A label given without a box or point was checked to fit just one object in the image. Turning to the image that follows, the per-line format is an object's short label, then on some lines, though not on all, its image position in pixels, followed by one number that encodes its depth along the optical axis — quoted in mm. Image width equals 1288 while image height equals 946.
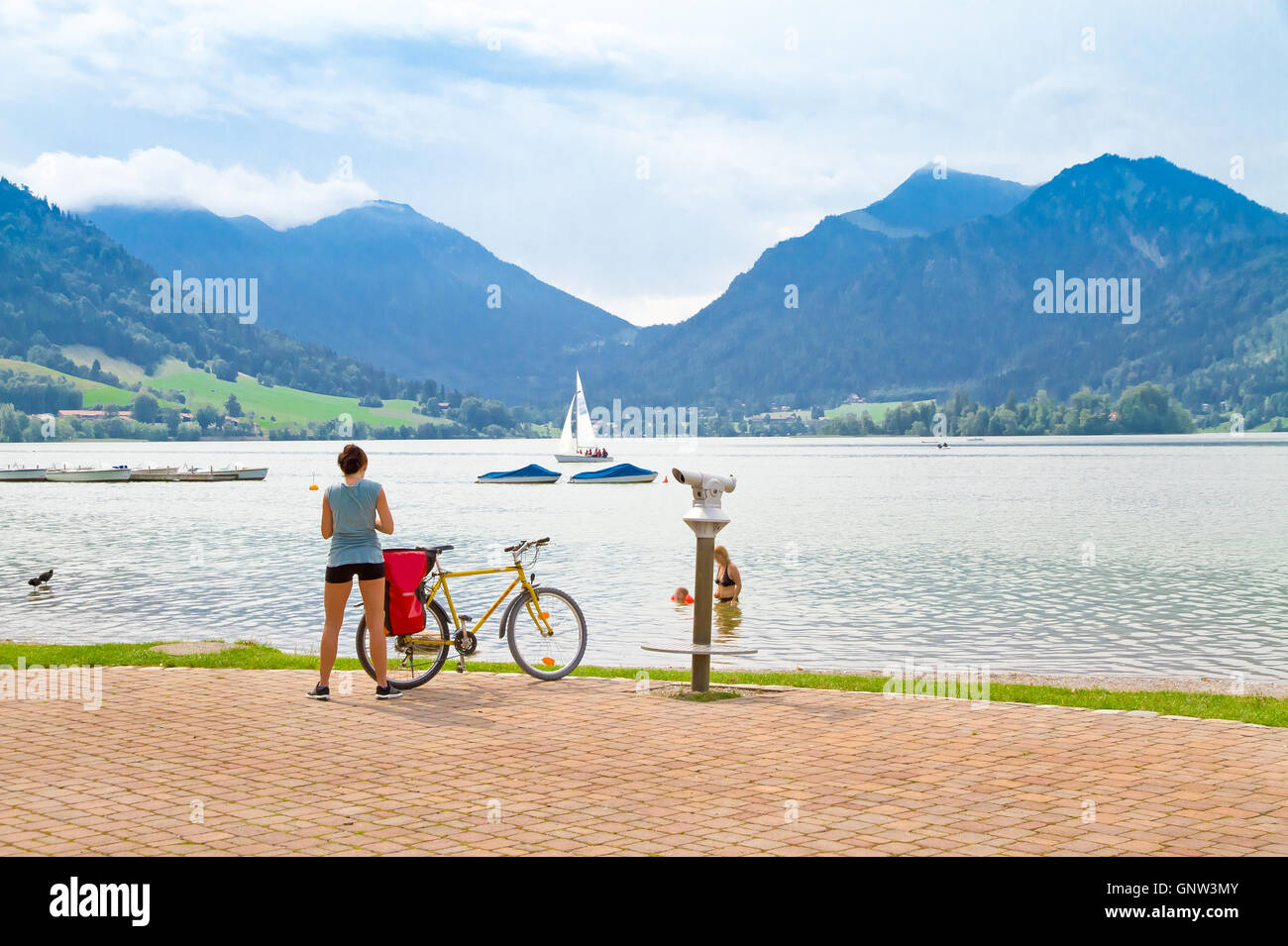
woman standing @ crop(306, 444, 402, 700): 10078
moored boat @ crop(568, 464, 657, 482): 111000
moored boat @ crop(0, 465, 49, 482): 102188
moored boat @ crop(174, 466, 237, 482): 105125
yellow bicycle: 10961
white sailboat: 152625
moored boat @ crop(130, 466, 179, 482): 105438
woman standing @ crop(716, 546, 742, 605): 23938
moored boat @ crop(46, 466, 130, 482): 101312
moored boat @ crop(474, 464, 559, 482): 107625
